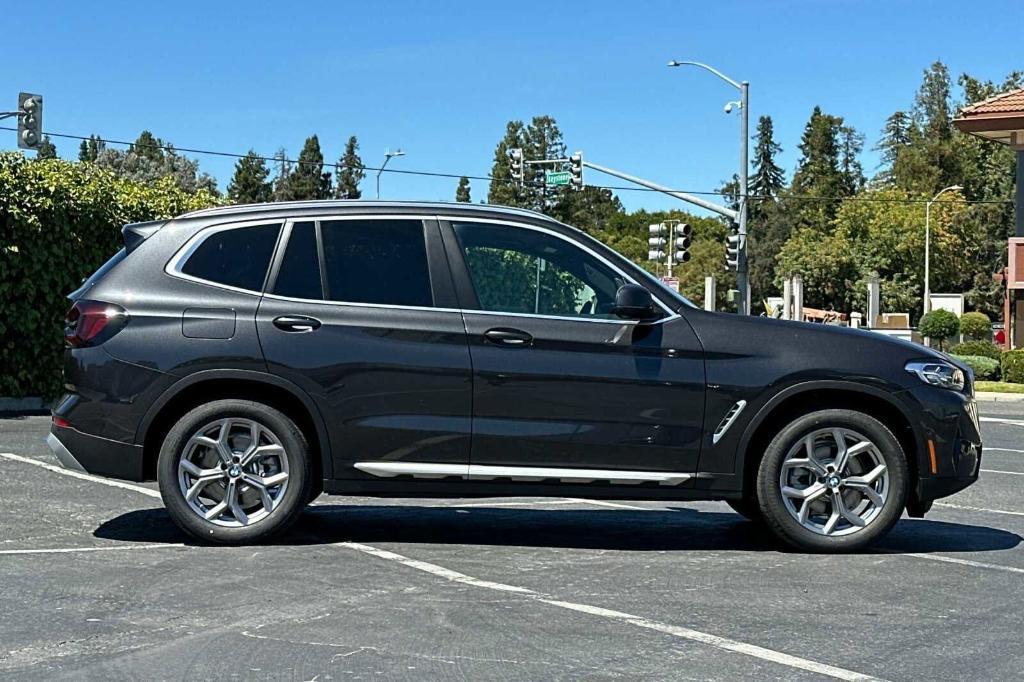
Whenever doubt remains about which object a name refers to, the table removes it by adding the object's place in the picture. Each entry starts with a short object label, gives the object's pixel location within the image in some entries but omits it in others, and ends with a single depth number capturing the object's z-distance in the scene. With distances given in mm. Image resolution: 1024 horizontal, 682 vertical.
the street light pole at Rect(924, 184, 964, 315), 71438
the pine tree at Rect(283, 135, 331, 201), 106988
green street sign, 38500
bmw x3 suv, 6883
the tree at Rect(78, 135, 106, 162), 94975
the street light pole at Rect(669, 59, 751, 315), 33938
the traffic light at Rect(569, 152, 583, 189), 38562
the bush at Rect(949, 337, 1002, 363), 34531
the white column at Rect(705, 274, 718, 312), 33594
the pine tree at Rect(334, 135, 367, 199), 100438
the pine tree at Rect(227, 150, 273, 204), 97812
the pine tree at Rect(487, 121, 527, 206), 90319
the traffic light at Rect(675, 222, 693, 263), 31369
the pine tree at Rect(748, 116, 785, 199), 140000
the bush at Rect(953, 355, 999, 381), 31547
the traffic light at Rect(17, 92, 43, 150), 32844
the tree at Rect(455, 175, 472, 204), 110706
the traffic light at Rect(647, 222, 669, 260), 30547
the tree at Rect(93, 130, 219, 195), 89938
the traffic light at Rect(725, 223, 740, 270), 34000
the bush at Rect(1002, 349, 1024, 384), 30172
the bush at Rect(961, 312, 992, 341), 54175
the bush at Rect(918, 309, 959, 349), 45188
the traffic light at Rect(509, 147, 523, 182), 41188
